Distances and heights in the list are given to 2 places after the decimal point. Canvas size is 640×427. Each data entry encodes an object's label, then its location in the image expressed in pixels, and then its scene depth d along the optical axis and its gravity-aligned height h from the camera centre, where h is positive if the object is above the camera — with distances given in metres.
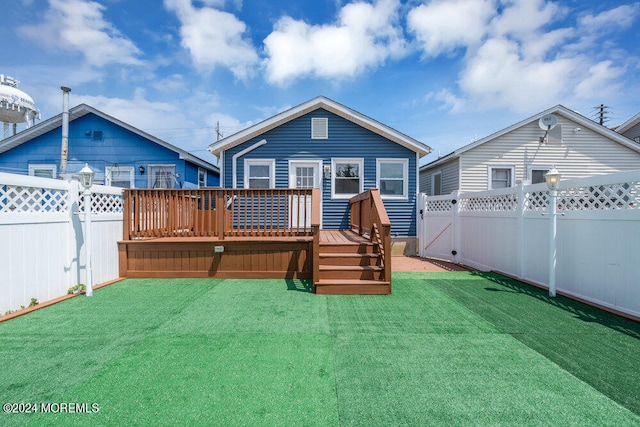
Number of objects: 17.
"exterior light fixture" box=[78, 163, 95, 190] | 4.49 +0.44
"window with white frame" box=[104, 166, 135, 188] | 10.54 +1.11
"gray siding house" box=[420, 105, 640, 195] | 9.70 +1.75
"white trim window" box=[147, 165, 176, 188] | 10.60 +1.09
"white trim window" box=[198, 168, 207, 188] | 11.96 +1.21
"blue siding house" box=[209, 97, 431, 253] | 8.67 +1.36
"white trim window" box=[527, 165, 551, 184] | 9.72 +1.20
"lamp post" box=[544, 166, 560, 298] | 4.49 -0.17
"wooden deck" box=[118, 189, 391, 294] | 5.43 -0.66
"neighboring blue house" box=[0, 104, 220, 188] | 10.43 +1.80
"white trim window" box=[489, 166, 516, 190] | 9.77 +1.07
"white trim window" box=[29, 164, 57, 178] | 10.42 +1.25
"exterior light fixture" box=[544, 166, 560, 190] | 4.44 +0.45
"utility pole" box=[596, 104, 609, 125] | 27.48 +8.60
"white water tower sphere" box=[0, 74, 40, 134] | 12.62 +4.26
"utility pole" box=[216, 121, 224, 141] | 26.34 +6.63
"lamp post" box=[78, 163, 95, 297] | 4.49 -0.12
